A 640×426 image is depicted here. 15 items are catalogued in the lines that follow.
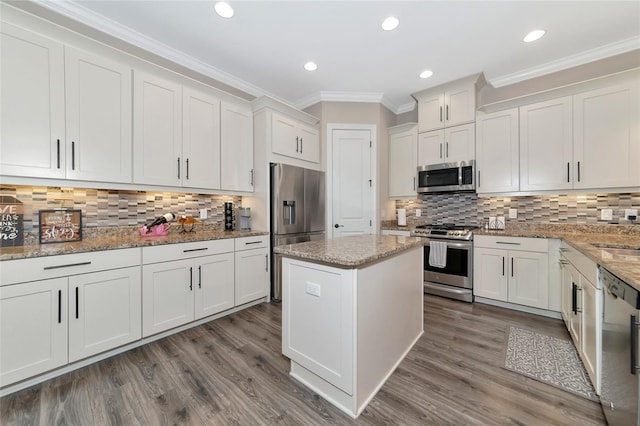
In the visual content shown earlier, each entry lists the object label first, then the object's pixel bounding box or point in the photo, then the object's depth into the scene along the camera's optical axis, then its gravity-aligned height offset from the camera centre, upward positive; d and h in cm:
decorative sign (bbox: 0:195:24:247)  189 -8
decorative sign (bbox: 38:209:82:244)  207 -12
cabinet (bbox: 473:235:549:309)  275 -68
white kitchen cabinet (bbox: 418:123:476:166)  341 +96
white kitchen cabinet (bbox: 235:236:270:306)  289 -69
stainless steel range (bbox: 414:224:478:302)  321 -67
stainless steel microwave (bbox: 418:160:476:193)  340 +50
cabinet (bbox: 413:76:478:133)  335 +152
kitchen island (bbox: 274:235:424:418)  145 -68
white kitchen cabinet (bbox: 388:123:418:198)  394 +85
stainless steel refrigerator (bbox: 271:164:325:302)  322 +4
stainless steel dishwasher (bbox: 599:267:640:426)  101 -64
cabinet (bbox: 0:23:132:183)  179 +80
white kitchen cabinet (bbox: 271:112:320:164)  330 +103
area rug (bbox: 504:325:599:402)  168 -116
